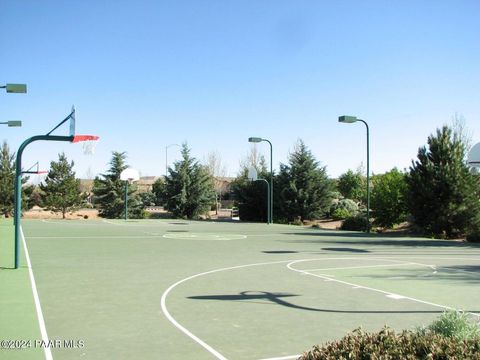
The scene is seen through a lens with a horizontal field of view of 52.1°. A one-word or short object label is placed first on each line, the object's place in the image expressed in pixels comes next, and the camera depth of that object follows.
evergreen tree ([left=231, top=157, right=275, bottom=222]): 44.75
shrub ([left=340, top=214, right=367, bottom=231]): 31.62
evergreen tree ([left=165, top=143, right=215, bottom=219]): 49.62
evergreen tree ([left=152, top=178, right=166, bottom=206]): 51.11
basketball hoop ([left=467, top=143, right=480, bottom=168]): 19.20
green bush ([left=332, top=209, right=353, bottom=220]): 40.53
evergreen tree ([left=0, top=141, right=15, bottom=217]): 44.69
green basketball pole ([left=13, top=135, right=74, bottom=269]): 11.41
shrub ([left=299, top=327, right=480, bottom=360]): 3.95
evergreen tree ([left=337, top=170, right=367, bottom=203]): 50.69
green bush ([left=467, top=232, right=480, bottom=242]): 23.90
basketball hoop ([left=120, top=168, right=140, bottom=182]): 40.28
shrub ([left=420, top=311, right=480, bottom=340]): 4.60
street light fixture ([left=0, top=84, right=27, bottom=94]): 12.97
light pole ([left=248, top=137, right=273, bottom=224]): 34.83
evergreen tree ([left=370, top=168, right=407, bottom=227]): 32.50
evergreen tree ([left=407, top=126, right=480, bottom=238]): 25.98
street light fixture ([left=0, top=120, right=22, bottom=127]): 22.97
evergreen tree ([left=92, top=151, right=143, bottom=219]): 50.22
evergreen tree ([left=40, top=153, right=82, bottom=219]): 48.25
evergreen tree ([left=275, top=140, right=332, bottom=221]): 41.25
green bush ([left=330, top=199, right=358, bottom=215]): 42.22
